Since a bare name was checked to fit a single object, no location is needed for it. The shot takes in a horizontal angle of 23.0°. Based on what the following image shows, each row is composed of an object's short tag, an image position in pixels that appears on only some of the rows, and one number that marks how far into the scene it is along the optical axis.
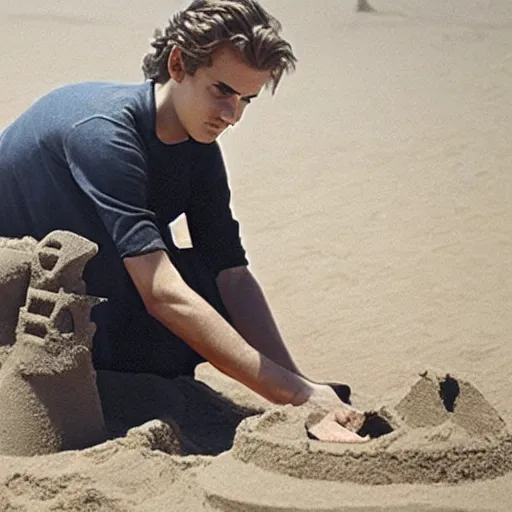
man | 3.08
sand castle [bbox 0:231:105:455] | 2.96
